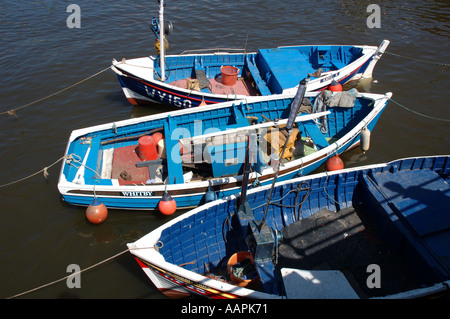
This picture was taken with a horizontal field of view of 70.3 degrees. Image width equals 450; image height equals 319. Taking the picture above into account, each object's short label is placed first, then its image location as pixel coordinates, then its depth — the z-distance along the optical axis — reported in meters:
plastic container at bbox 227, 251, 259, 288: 6.82
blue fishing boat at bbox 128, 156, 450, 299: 6.57
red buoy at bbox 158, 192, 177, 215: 9.12
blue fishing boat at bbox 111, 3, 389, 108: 13.37
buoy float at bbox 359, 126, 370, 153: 11.07
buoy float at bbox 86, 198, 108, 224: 9.12
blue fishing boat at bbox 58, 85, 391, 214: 9.38
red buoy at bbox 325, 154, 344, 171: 10.37
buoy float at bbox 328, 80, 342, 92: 13.90
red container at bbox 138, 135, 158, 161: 10.40
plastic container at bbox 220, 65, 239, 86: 14.39
